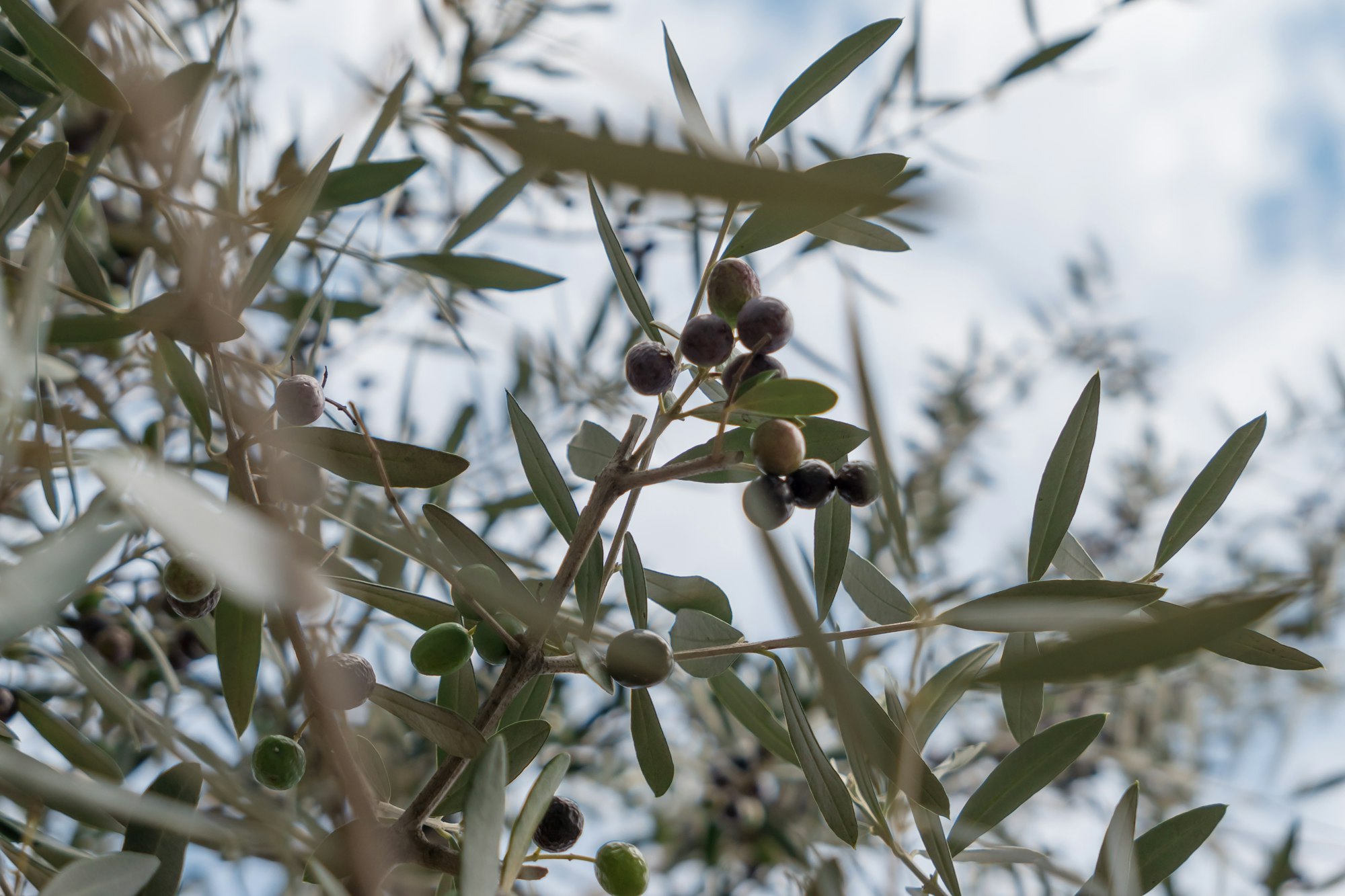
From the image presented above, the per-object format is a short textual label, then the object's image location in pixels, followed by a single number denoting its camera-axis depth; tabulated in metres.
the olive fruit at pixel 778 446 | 0.64
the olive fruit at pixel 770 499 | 0.64
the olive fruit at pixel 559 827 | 0.68
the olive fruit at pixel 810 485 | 0.66
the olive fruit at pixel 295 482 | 0.68
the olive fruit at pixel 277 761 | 0.68
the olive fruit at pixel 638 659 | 0.63
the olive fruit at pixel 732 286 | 0.66
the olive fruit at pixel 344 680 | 0.63
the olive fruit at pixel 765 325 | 0.64
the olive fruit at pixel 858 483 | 0.67
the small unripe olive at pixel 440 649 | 0.66
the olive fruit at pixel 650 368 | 0.65
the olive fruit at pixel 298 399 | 0.68
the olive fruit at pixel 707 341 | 0.65
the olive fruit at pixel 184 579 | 0.68
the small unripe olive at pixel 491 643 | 0.67
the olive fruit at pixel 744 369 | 0.64
